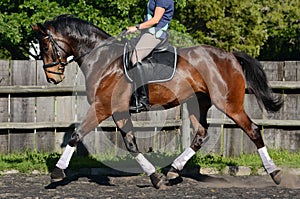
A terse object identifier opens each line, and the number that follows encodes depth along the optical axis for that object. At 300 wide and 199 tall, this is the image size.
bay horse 14.94
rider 14.99
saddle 15.11
